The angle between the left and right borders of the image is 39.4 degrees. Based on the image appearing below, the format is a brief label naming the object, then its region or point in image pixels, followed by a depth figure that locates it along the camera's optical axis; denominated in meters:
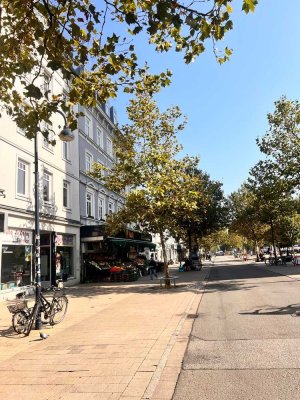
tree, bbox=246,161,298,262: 25.00
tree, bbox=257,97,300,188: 26.62
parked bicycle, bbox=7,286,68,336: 10.13
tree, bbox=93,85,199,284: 19.77
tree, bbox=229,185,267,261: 52.88
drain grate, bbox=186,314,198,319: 11.98
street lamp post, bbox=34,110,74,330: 11.24
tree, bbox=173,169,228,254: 41.62
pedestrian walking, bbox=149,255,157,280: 29.38
